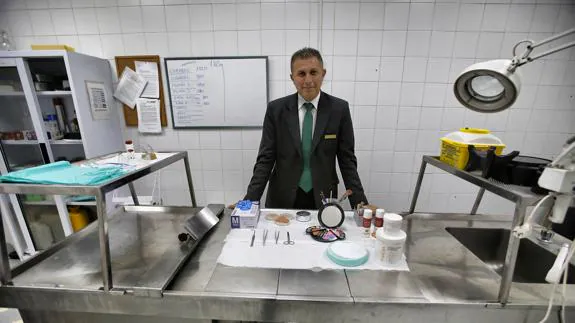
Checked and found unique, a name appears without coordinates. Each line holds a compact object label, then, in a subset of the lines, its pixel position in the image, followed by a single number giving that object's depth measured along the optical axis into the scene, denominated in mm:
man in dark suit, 1455
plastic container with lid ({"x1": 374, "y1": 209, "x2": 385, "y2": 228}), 993
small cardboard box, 1073
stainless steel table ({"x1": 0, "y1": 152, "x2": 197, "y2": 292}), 689
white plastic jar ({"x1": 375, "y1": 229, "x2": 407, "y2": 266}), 815
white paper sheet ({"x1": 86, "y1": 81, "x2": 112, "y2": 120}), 1979
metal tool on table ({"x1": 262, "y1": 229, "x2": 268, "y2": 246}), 975
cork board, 2127
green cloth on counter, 708
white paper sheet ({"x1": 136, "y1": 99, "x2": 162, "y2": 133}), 2213
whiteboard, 2107
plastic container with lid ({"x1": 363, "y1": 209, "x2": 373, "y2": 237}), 1024
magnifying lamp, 618
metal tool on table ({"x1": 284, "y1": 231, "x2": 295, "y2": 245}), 966
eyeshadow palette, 986
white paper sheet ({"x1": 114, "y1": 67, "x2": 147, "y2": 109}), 2162
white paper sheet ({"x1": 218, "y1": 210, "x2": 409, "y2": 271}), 856
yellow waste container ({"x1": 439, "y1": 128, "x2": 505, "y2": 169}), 885
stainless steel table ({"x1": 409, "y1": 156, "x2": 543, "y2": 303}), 630
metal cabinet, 1867
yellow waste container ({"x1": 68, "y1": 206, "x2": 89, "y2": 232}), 2121
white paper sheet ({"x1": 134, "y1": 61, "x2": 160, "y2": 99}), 2145
